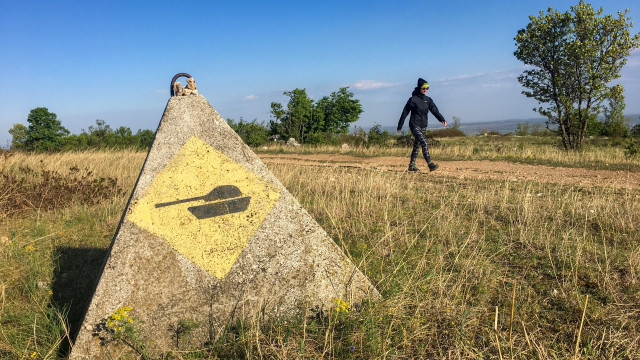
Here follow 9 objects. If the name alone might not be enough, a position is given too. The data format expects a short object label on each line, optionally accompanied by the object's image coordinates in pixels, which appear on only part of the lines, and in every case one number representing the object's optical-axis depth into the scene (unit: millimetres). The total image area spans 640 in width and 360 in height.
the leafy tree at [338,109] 27781
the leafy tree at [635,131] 25931
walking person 10039
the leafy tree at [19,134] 25766
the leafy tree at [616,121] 26859
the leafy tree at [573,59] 14484
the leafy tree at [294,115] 26203
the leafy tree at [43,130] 24750
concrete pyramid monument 2459
